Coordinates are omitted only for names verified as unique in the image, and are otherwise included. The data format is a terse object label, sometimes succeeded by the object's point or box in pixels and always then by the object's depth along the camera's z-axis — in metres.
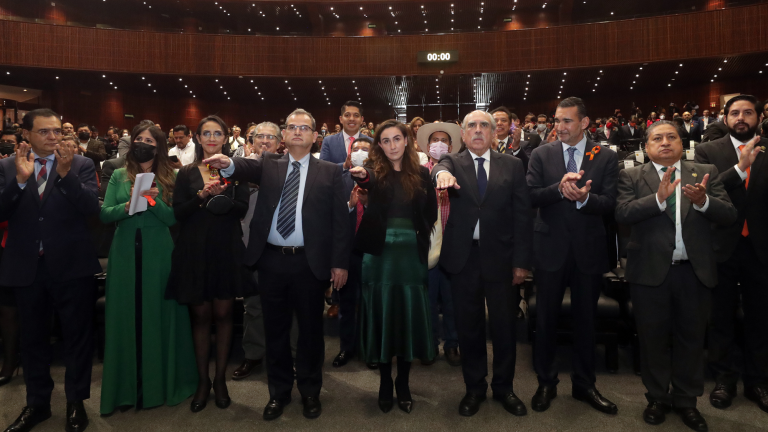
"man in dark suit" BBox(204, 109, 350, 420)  2.60
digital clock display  13.94
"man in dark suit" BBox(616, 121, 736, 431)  2.49
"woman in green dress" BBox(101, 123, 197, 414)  2.65
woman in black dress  2.61
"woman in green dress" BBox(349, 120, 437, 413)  2.53
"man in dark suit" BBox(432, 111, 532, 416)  2.64
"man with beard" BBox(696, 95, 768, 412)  2.70
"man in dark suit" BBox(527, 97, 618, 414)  2.67
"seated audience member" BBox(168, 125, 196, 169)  5.89
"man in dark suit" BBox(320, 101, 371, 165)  4.00
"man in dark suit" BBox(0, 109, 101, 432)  2.51
